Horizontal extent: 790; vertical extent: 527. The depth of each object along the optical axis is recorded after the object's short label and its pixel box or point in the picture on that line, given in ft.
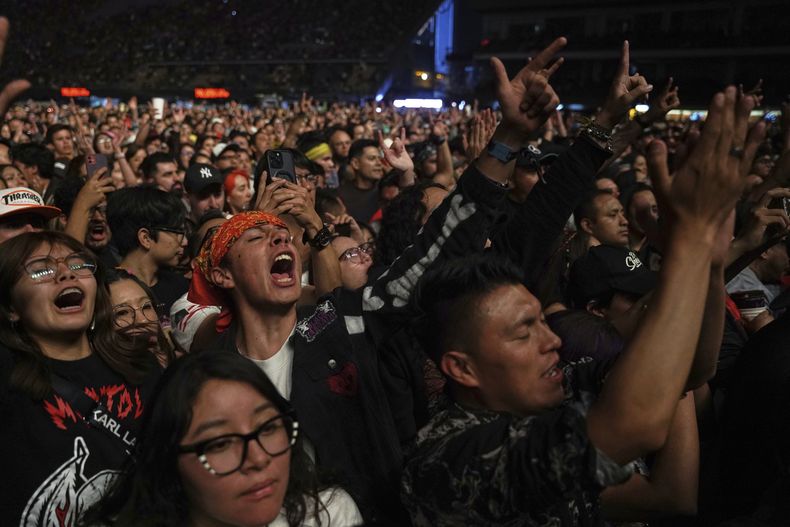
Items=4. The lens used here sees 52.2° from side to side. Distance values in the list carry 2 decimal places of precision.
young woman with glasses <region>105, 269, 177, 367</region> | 9.66
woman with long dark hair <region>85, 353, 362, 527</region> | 5.46
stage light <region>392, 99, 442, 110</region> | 93.82
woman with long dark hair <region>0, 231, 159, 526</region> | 7.06
